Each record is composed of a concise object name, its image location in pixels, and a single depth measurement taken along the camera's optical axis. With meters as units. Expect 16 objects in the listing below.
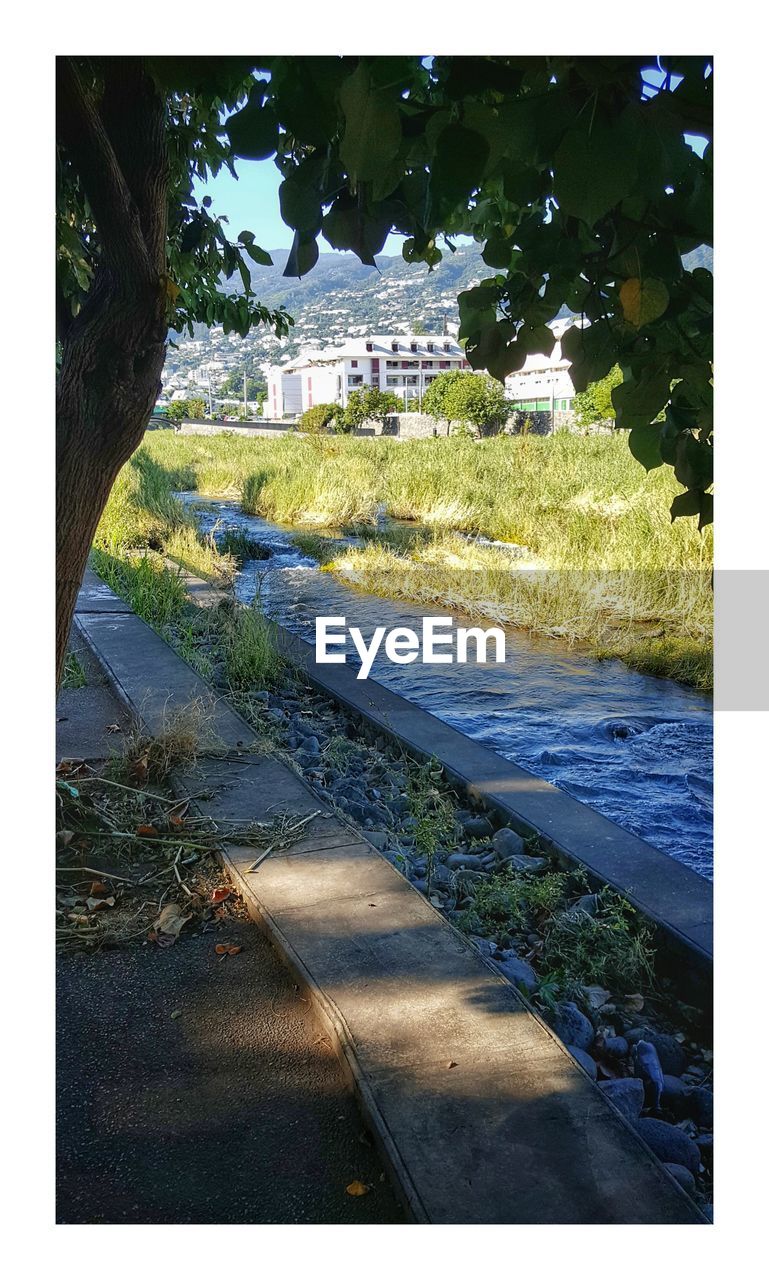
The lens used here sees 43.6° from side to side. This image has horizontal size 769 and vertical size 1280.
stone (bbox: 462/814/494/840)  3.07
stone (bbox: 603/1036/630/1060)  1.98
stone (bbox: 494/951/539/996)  2.09
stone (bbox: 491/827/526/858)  2.86
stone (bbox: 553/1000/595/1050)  1.97
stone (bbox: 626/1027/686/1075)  2.01
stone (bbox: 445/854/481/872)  2.79
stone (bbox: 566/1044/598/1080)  1.82
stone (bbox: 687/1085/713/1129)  1.85
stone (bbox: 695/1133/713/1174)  1.70
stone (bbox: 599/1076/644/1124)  1.72
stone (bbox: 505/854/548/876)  2.73
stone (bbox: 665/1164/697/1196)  1.52
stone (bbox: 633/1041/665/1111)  1.87
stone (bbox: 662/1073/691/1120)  1.87
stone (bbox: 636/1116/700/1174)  1.64
